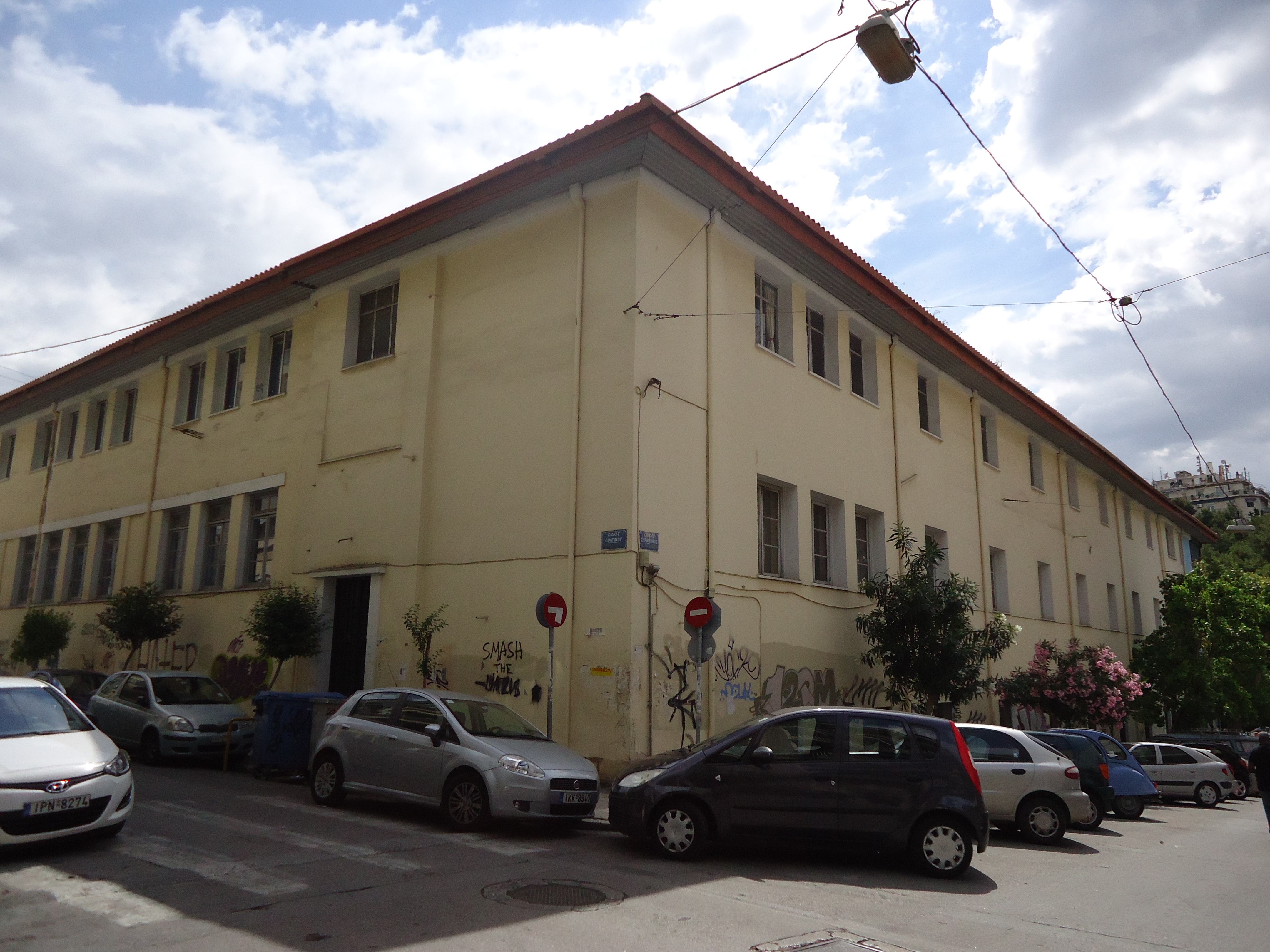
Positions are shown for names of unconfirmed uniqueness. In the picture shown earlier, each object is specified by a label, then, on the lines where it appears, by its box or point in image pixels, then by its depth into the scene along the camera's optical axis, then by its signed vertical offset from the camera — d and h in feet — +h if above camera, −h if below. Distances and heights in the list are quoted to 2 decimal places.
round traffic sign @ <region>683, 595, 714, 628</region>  41.11 +3.24
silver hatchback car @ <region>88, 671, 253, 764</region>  48.34 -1.71
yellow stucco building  46.03 +14.16
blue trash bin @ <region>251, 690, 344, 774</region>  43.96 -2.19
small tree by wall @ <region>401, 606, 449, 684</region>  49.57 +2.72
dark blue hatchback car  28.27 -2.89
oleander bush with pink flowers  71.20 +0.51
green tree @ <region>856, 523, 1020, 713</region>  55.06 +3.25
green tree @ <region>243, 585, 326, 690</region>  54.90 +3.22
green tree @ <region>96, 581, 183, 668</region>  65.87 +4.29
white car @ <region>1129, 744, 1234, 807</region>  65.00 -5.07
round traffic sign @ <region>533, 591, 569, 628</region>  41.11 +3.22
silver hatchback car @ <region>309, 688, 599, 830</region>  31.60 -2.54
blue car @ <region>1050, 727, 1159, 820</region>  50.60 -4.38
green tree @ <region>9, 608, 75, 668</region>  76.43 +3.41
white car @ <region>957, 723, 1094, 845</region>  37.93 -3.60
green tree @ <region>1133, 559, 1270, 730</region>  92.53 +3.80
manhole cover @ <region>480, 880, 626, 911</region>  22.30 -4.84
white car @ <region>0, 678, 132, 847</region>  24.52 -2.40
